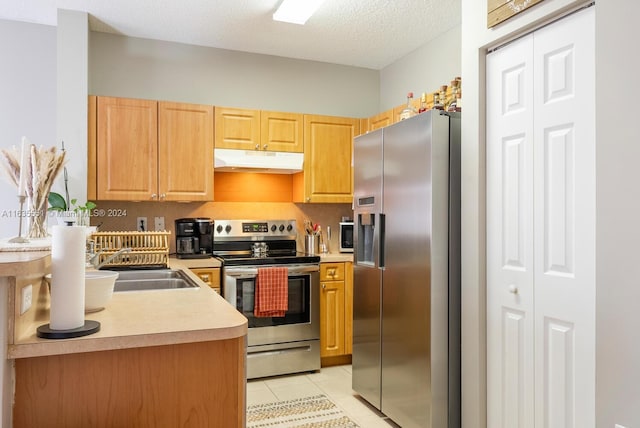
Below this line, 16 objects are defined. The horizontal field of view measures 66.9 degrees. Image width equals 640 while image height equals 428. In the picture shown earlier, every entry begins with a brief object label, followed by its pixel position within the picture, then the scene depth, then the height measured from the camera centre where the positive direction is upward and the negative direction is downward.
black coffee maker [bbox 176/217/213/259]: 3.93 -0.17
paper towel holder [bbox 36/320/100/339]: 1.33 -0.32
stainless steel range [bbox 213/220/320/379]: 3.67 -0.72
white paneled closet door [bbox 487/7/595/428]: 1.87 -0.05
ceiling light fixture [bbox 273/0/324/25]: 3.18 +1.40
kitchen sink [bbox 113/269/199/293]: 2.55 -0.35
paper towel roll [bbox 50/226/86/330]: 1.37 -0.16
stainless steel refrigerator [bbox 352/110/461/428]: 2.54 -0.31
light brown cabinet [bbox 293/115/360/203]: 4.25 +0.50
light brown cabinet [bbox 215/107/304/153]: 3.94 +0.73
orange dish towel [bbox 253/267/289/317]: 3.68 -0.58
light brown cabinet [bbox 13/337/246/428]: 1.37 -0.51
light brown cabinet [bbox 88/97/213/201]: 3.61 +0.51
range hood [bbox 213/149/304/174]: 3.93 +0.47
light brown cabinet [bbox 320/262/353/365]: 3.98 -0.77
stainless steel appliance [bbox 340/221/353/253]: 4.46 -0.19
